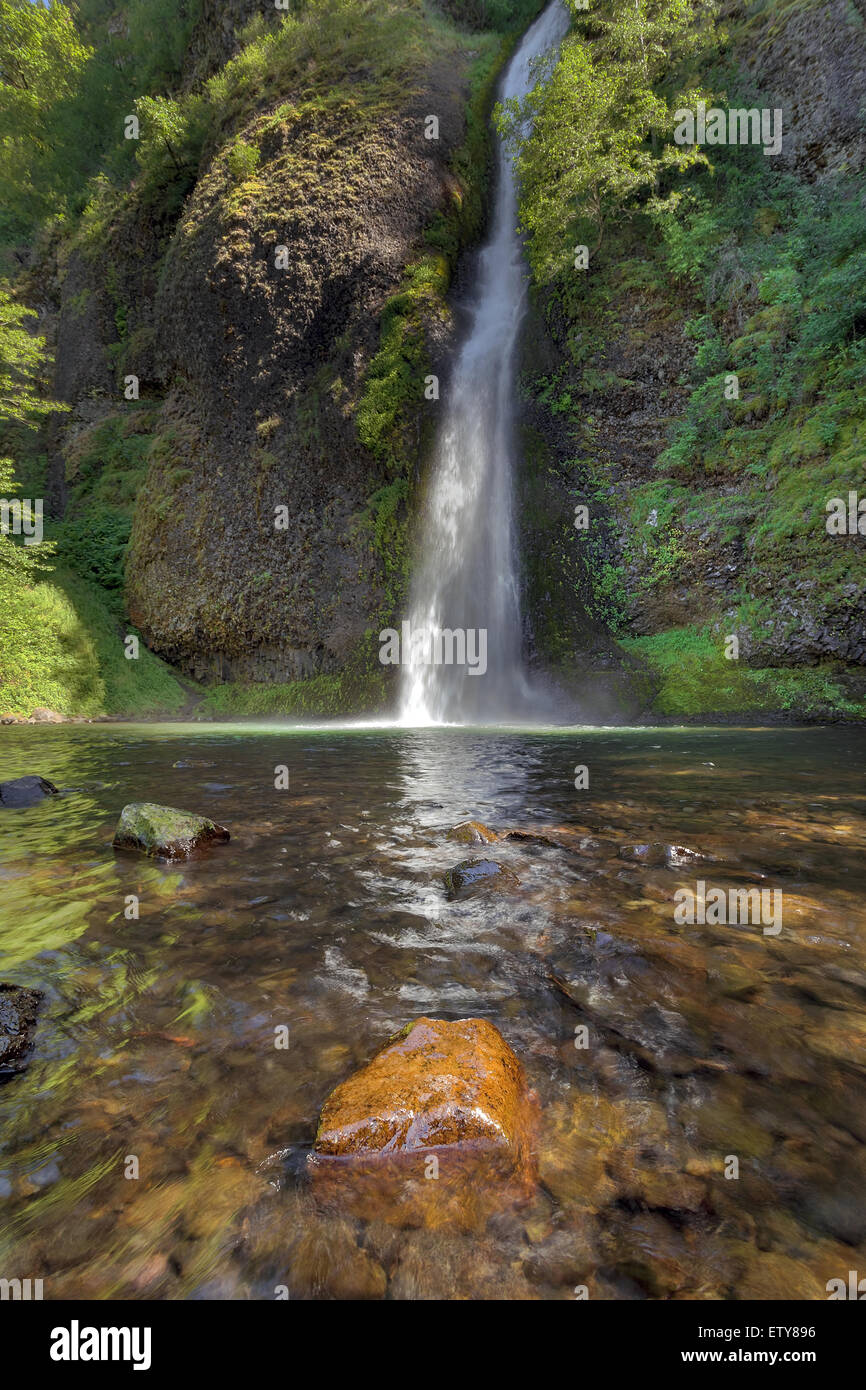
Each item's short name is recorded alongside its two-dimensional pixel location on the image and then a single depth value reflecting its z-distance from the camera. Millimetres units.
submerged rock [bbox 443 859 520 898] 3057
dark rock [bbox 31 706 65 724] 16500
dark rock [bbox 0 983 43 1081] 1763
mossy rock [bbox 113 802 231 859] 3654
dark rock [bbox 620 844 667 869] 3363
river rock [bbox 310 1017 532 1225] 1303
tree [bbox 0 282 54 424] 16719
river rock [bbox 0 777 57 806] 5328
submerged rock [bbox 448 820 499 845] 3793
